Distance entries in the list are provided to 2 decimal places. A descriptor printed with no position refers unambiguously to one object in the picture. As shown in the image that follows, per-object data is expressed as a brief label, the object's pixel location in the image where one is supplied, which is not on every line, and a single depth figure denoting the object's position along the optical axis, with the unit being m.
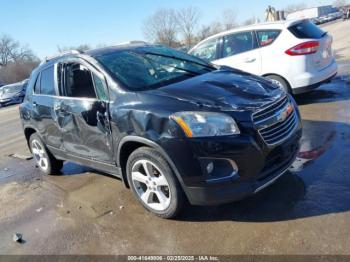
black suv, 3.28
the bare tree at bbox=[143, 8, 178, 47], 60.42
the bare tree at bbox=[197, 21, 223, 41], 64.31
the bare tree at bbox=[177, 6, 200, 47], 63.17
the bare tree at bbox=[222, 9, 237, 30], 71.34
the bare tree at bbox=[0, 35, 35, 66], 91.62
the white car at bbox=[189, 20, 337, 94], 7.02
